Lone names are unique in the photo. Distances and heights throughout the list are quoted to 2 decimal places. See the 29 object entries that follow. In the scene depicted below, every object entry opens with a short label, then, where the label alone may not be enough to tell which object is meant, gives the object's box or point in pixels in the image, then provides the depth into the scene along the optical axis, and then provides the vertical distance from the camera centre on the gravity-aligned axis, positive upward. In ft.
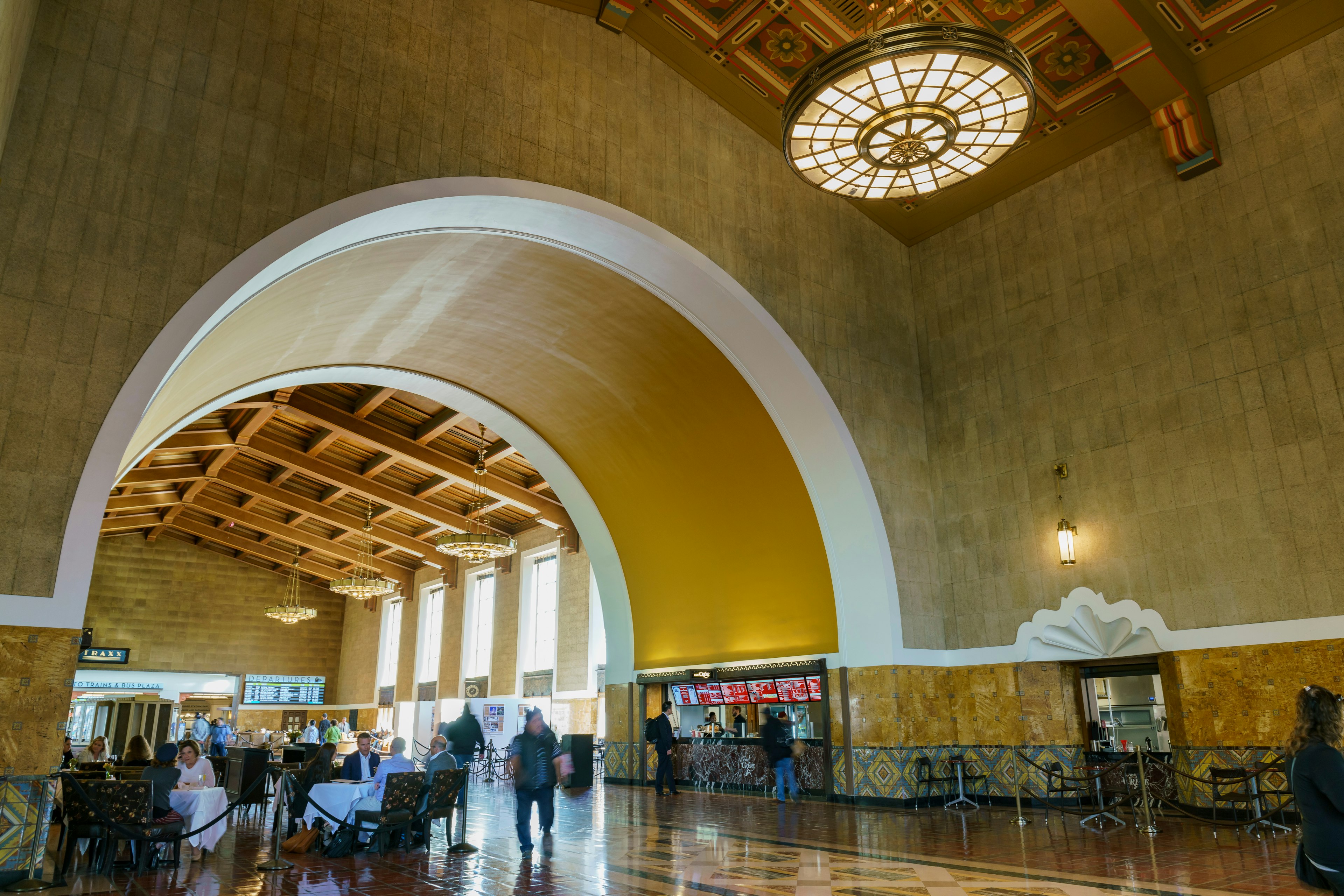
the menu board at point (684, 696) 41.75 -0.10
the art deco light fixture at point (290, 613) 79.56 +7.66
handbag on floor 22.98 -3.71
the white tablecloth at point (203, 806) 22.41 -2.71
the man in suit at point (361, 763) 25.07 -1.86
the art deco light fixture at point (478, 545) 53.67 +9.17
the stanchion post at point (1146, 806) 24.61 -3.25
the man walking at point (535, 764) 22.56 -1.75
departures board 96.43 +1.00
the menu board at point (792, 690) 36.45 +0.12
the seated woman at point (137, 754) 27.45 -1.66
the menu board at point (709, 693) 40.57 +0.00
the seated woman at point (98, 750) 36.42 -2.00
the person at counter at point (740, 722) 40.14 -1.32
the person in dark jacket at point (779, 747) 34.71 -2.11
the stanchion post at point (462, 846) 22.59 -3.80
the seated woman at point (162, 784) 22.31 -2.14
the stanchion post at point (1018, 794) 26.40 -3.19
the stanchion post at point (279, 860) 20.44 -3.71
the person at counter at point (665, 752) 38.96 -2.52
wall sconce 31.76 +5.19
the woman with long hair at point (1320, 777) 9.85 -1.02
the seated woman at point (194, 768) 23.77 -1.84
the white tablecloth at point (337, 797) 22.75 -2.52
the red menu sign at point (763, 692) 37.81 +0.04
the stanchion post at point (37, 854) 16.75 -2.87
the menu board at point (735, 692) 39.32 +0.07
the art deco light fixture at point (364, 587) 69.87 +8.76
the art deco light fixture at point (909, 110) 20.92 +15.20
